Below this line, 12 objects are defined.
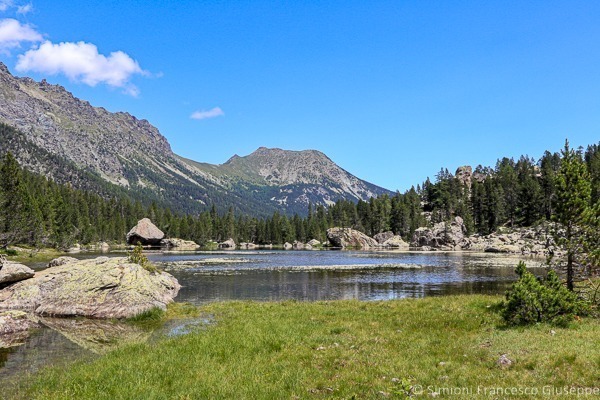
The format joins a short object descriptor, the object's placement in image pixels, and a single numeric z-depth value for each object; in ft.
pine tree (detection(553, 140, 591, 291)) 80.64
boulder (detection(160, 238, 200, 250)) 648.70
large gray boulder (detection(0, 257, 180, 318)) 99.76
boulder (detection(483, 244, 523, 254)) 437.17
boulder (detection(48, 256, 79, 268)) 180.39
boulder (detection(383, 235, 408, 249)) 631.97
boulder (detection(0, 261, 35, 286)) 111.96
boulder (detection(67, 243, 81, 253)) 418.88
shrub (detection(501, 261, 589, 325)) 67.46
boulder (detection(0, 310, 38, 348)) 73.45
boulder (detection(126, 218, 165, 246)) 596.70
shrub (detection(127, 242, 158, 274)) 148.79
